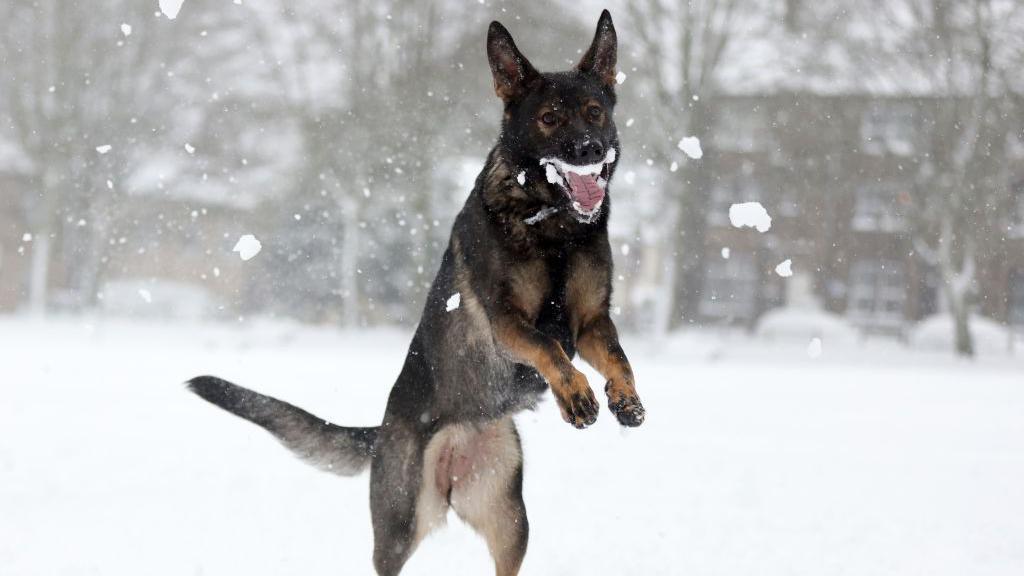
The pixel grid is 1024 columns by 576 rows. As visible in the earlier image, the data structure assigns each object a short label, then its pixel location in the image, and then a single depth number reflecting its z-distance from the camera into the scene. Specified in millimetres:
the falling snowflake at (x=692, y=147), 5964
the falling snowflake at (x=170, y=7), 5020
